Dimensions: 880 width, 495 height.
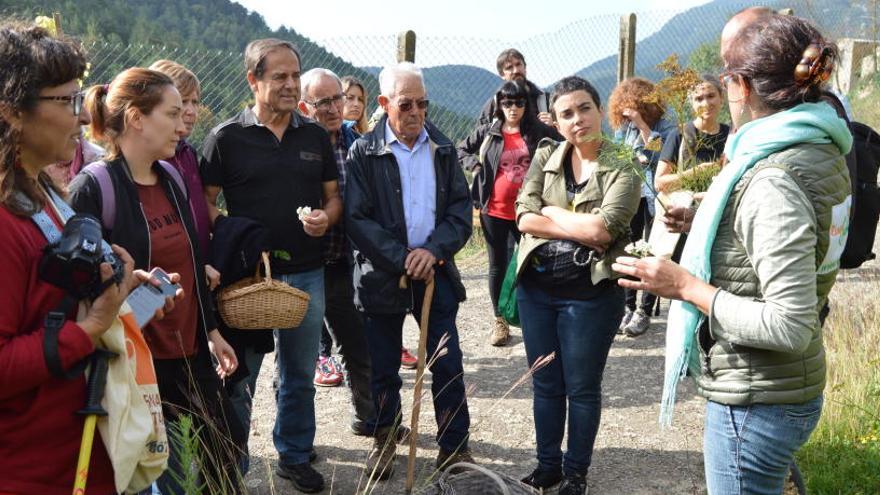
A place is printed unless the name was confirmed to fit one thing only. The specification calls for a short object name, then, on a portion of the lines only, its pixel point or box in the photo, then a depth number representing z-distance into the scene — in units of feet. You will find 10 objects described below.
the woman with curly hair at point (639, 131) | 21.21
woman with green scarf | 6.71
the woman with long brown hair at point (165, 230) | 9.19
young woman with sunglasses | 19.77
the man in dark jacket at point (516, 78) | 21.53
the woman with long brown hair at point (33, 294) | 5.80
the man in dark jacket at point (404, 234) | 12.92
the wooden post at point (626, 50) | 33.27
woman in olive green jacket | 11.82
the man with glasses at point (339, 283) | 14.17
